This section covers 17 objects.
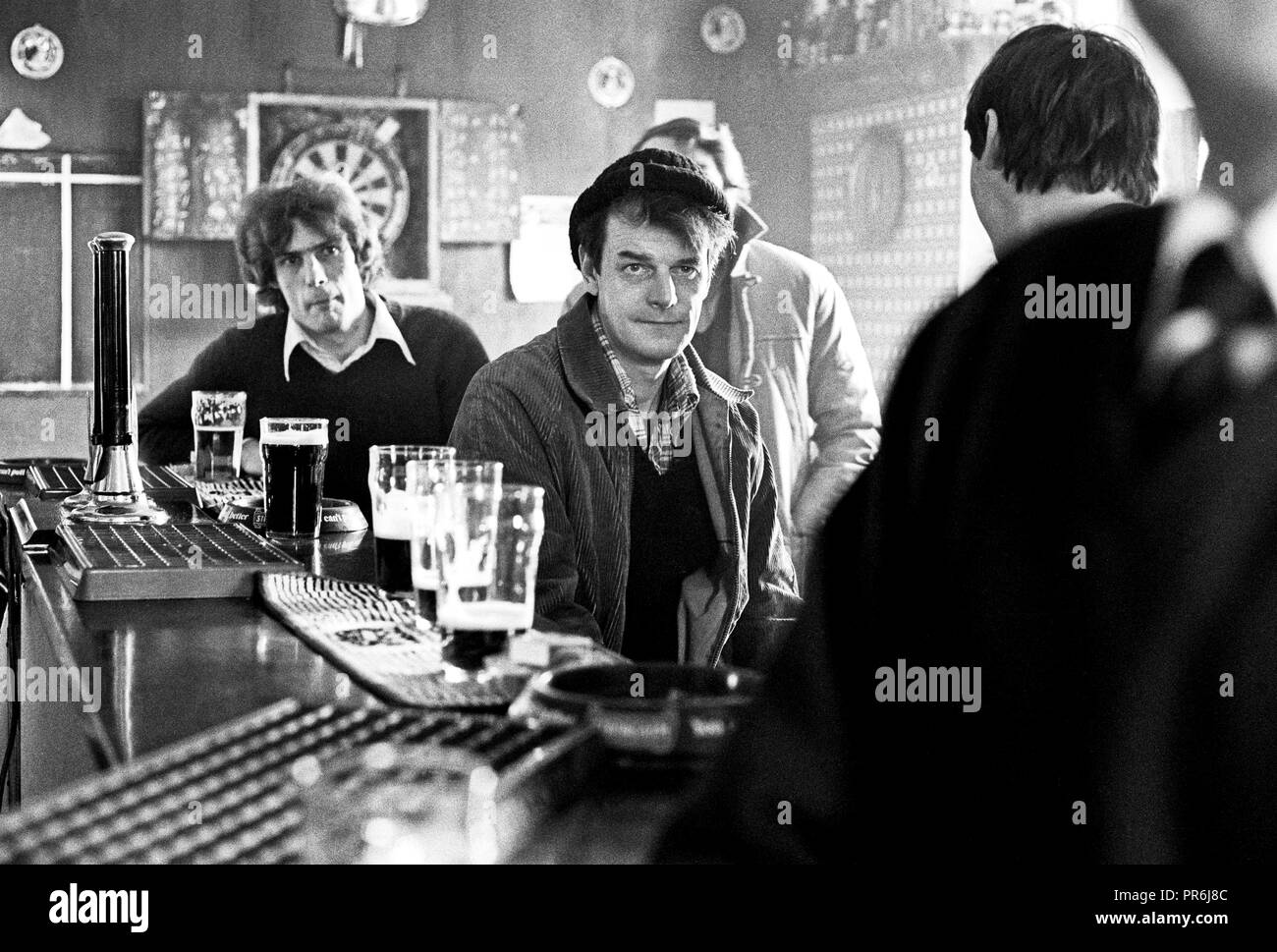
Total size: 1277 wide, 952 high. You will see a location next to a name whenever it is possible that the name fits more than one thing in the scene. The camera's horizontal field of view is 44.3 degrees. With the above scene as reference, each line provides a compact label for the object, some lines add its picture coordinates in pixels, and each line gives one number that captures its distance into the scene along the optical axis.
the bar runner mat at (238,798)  0.76
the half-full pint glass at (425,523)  1.17
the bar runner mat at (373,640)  0.95
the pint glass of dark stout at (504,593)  1.08
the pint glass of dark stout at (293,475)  1.66
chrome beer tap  1.58
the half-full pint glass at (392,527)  1.35
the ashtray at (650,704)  0.79
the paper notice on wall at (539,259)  4.80
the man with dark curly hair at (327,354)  2.56
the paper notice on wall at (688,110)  4.44
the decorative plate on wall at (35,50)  3.92
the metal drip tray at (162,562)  1.29
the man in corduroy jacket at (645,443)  1.75
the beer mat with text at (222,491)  1.86
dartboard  4.62
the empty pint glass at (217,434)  2.01
